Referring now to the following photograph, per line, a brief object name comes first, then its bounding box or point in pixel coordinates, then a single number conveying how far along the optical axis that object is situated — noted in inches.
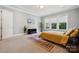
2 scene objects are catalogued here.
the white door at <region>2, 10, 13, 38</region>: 120.0
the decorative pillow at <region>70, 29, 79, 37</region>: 72.5
